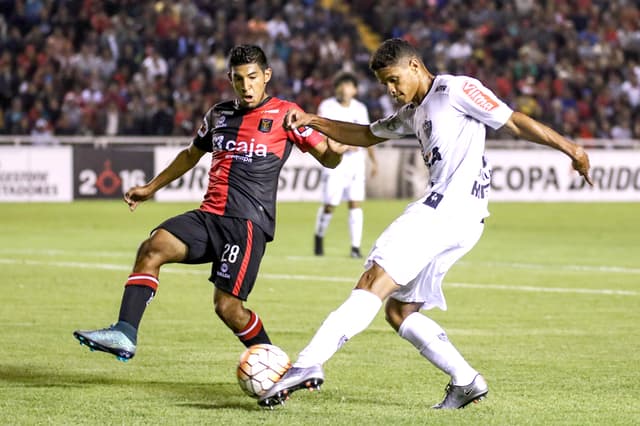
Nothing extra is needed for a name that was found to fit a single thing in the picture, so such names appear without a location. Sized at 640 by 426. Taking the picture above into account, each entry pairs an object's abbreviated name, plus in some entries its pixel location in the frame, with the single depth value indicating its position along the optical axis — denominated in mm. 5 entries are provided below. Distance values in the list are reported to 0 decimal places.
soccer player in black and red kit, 14984
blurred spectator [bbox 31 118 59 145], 59750
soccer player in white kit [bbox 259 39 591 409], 13016
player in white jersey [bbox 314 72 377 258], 34469
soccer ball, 13805
